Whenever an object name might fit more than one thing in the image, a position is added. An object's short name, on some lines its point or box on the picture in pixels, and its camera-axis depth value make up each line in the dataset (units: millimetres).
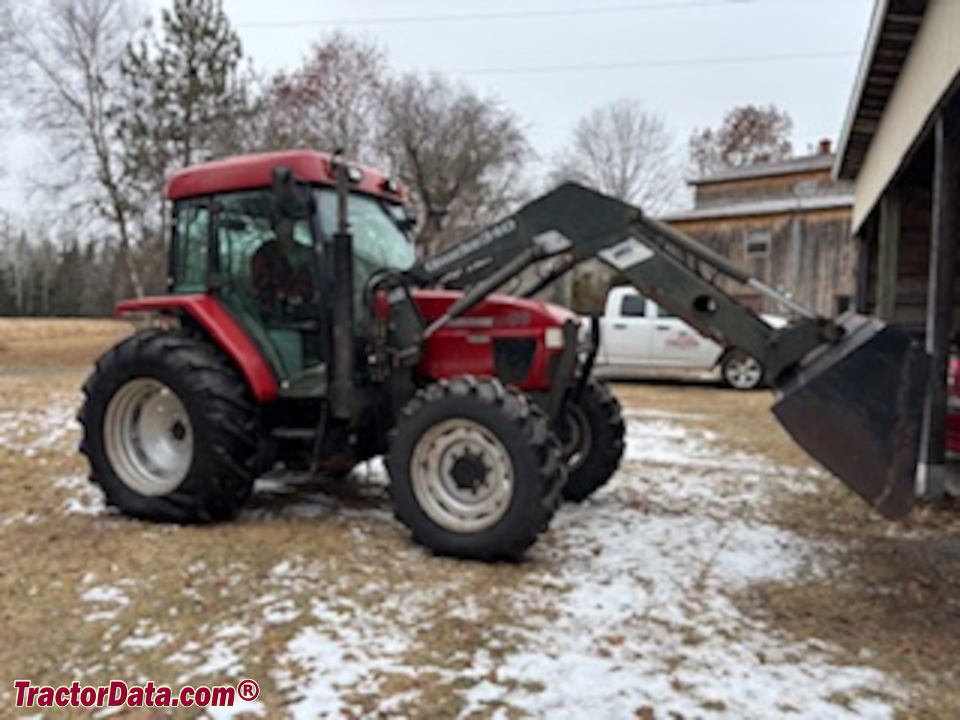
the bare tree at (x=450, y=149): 26688
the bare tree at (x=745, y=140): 44219
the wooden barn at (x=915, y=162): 5949
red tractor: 4305
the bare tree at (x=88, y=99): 23969
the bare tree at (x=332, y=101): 26391
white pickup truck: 13852
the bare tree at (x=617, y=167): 43750
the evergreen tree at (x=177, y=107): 23328
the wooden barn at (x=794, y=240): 23469
